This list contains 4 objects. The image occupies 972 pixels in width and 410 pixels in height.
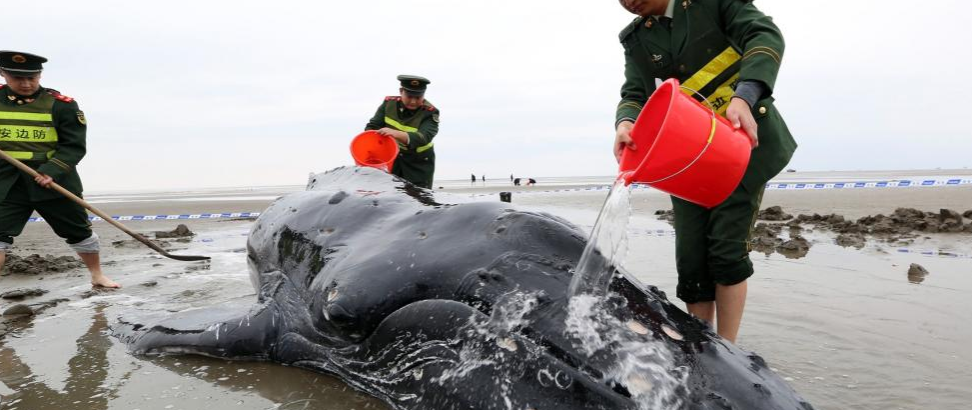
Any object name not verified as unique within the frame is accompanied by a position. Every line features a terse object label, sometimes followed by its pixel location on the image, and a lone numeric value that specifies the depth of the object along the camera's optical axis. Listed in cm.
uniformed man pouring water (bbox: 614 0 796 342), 314
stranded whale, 189
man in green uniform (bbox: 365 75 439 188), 780
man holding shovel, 582
